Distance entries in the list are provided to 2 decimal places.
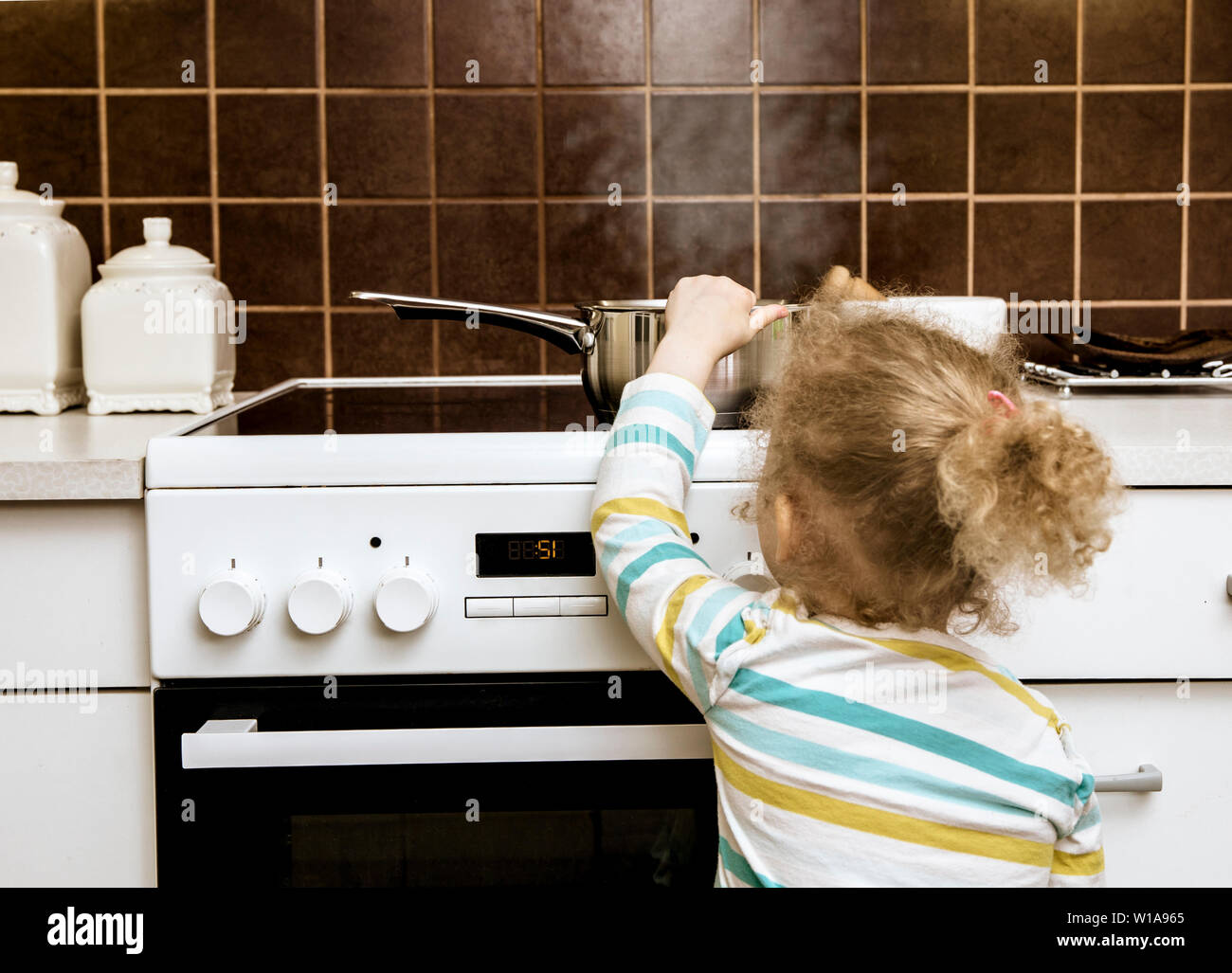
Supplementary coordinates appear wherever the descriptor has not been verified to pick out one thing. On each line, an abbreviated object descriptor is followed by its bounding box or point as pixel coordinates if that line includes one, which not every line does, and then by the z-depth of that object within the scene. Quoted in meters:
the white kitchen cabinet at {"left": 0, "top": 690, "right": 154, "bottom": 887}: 1.03
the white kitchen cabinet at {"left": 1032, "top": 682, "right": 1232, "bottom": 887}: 1.04
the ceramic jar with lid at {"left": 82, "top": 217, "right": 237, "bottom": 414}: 1.28
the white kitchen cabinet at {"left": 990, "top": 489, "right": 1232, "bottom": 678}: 1.00
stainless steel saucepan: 1.05
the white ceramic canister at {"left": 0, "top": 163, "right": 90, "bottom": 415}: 1.28
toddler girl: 0.79
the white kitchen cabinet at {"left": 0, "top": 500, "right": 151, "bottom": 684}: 1.01
